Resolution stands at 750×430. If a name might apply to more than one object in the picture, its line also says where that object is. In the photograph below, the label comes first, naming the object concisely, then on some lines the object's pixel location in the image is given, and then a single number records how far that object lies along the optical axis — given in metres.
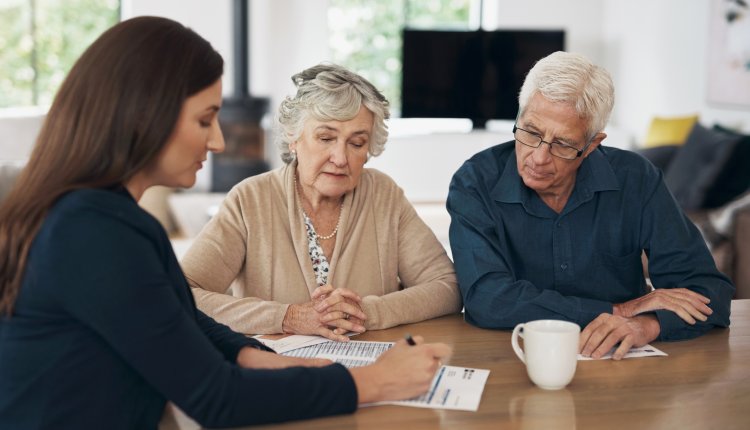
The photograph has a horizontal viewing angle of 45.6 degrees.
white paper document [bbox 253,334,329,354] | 1.67
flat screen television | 7.03
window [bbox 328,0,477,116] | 7.48
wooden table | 1.29
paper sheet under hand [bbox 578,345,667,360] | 1.62
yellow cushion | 5.68
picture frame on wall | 5.29
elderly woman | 2.03
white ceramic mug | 1.40
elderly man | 1.93
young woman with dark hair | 1.12
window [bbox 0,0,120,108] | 6.95
